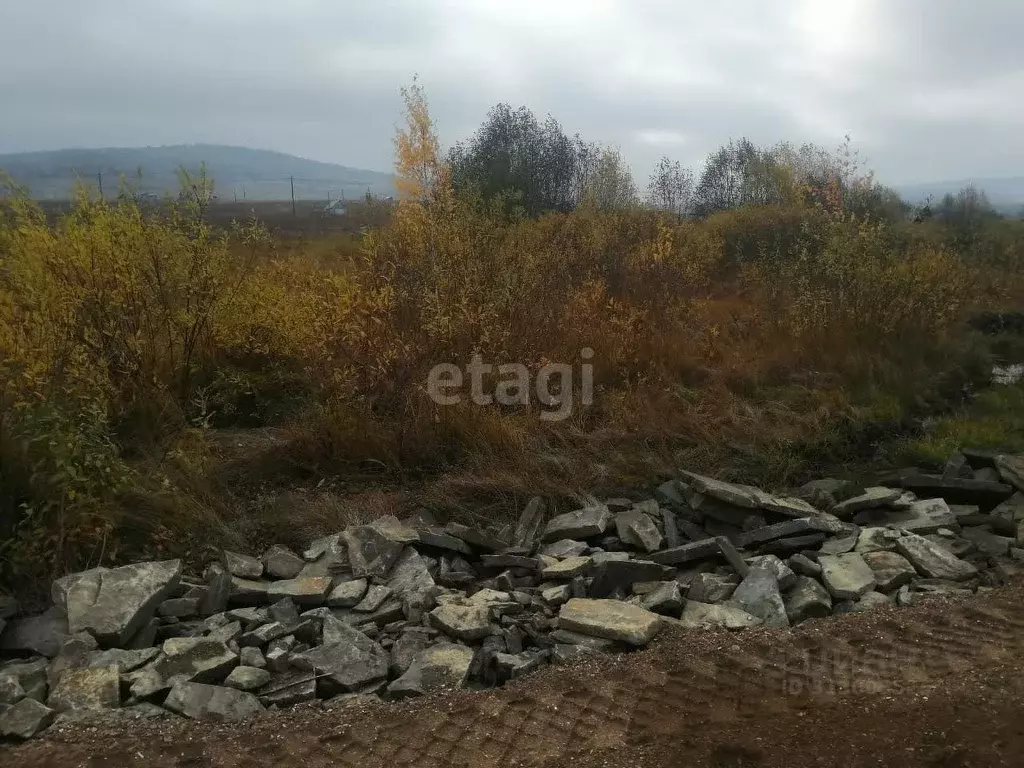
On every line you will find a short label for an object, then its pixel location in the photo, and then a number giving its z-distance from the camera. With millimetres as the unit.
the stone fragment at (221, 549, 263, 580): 4000
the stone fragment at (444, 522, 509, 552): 4348
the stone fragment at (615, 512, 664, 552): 4449
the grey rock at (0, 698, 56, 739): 2770
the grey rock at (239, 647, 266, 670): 3223
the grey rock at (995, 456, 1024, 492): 5113
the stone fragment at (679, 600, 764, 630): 3537
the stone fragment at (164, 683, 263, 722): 2908
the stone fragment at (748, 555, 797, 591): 3938
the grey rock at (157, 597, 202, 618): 3583
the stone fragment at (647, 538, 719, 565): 4242
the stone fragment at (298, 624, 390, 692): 3135
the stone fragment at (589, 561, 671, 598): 3922
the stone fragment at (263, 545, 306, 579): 4070
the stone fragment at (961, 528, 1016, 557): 4340
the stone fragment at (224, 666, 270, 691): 3092
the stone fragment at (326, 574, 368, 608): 3777
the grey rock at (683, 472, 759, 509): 4629
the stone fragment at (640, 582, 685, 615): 3689
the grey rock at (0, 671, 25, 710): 2918
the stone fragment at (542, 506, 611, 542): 4538
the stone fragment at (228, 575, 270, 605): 3769
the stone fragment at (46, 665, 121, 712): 2922
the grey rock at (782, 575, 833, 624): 3707
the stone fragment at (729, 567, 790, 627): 3639
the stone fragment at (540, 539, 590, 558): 4352
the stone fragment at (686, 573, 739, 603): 3842
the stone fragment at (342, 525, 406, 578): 4086
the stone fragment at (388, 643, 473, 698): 3086
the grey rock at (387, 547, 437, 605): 3770
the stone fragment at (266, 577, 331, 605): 3762
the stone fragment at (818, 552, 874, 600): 3867
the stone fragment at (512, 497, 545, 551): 4527
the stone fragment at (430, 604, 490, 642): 3438
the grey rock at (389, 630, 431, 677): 3266
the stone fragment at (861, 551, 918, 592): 3973
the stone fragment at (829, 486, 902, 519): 4863
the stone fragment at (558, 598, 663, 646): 3379
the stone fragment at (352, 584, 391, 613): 3730
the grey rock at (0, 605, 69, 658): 3354
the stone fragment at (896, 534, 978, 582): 4059
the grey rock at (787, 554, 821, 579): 4090
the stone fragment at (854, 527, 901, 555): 4309
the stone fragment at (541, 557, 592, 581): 4031
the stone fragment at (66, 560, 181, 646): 3305
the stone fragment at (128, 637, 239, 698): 3029
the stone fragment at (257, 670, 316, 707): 3033
